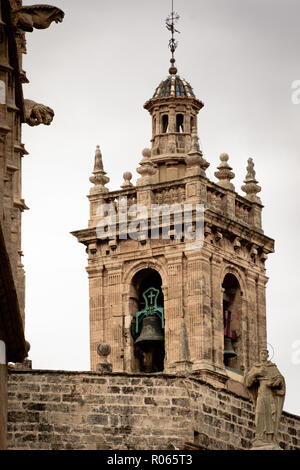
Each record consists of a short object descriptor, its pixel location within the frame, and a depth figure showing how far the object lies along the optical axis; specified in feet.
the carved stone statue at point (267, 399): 162.81
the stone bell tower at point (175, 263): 226.38
